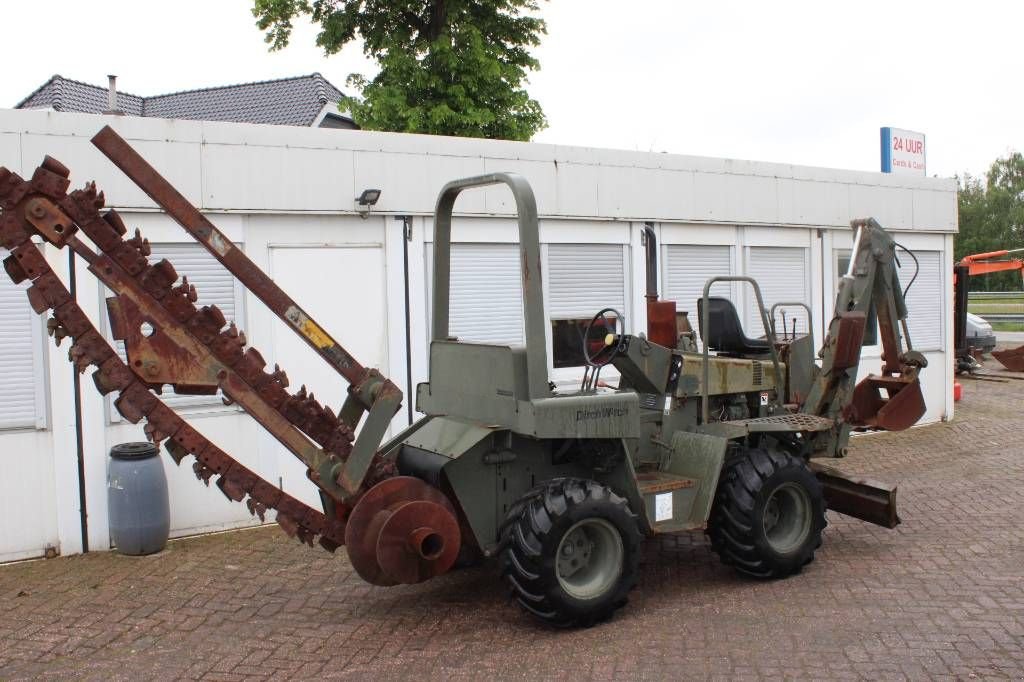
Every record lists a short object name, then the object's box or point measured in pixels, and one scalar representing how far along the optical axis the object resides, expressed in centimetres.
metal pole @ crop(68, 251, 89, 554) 785
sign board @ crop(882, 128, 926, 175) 1473
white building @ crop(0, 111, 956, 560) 773
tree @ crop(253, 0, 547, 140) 2128
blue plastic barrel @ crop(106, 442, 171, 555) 759
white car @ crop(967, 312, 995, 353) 2302
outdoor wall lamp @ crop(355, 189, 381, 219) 873
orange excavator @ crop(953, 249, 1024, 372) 1891
